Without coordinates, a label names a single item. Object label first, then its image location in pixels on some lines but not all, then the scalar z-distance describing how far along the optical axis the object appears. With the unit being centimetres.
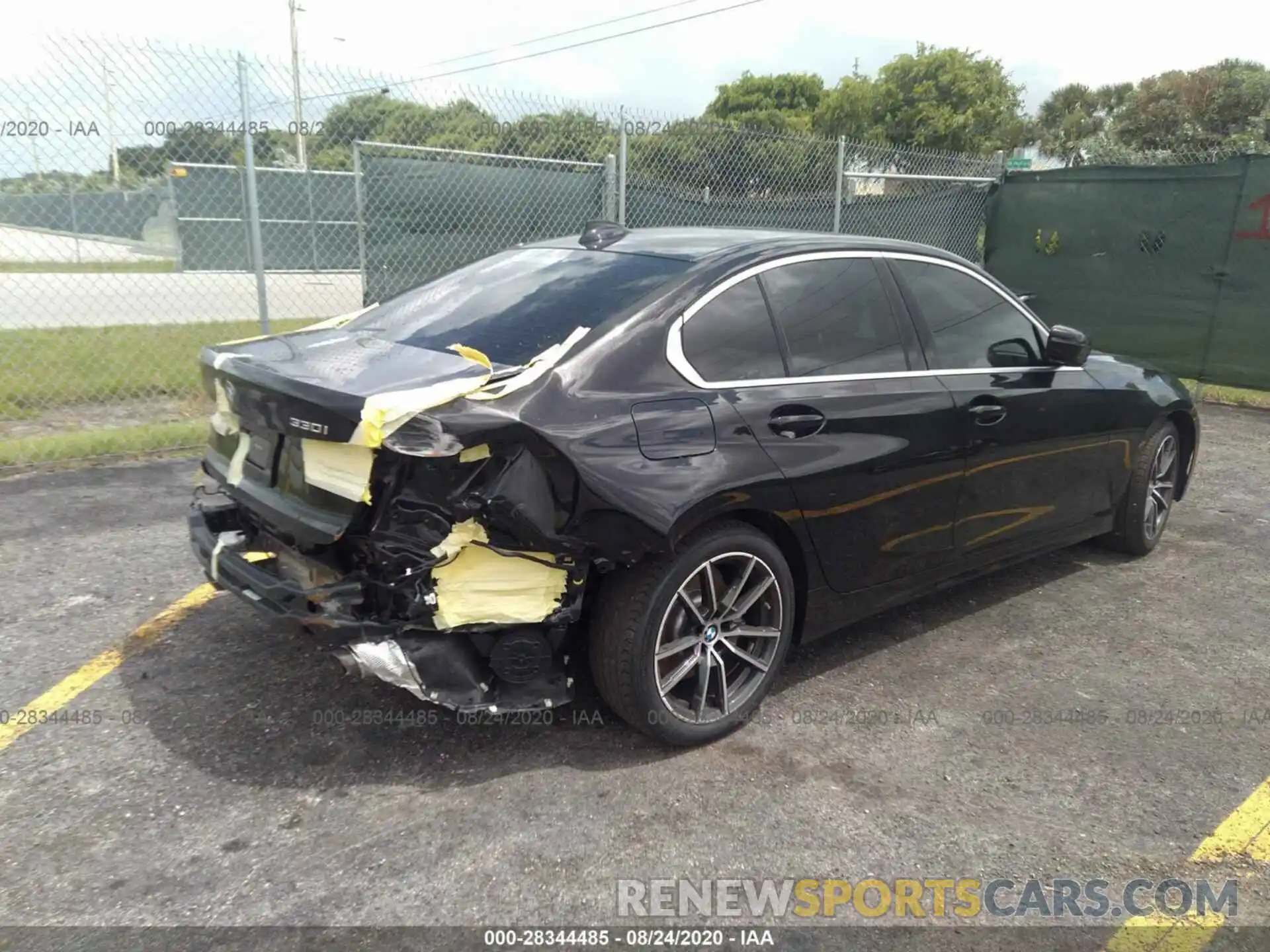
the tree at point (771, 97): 5081
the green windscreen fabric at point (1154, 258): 909
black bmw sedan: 264
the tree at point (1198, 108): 3431
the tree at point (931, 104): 4053
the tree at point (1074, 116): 4591
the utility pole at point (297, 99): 641
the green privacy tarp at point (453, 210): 707
